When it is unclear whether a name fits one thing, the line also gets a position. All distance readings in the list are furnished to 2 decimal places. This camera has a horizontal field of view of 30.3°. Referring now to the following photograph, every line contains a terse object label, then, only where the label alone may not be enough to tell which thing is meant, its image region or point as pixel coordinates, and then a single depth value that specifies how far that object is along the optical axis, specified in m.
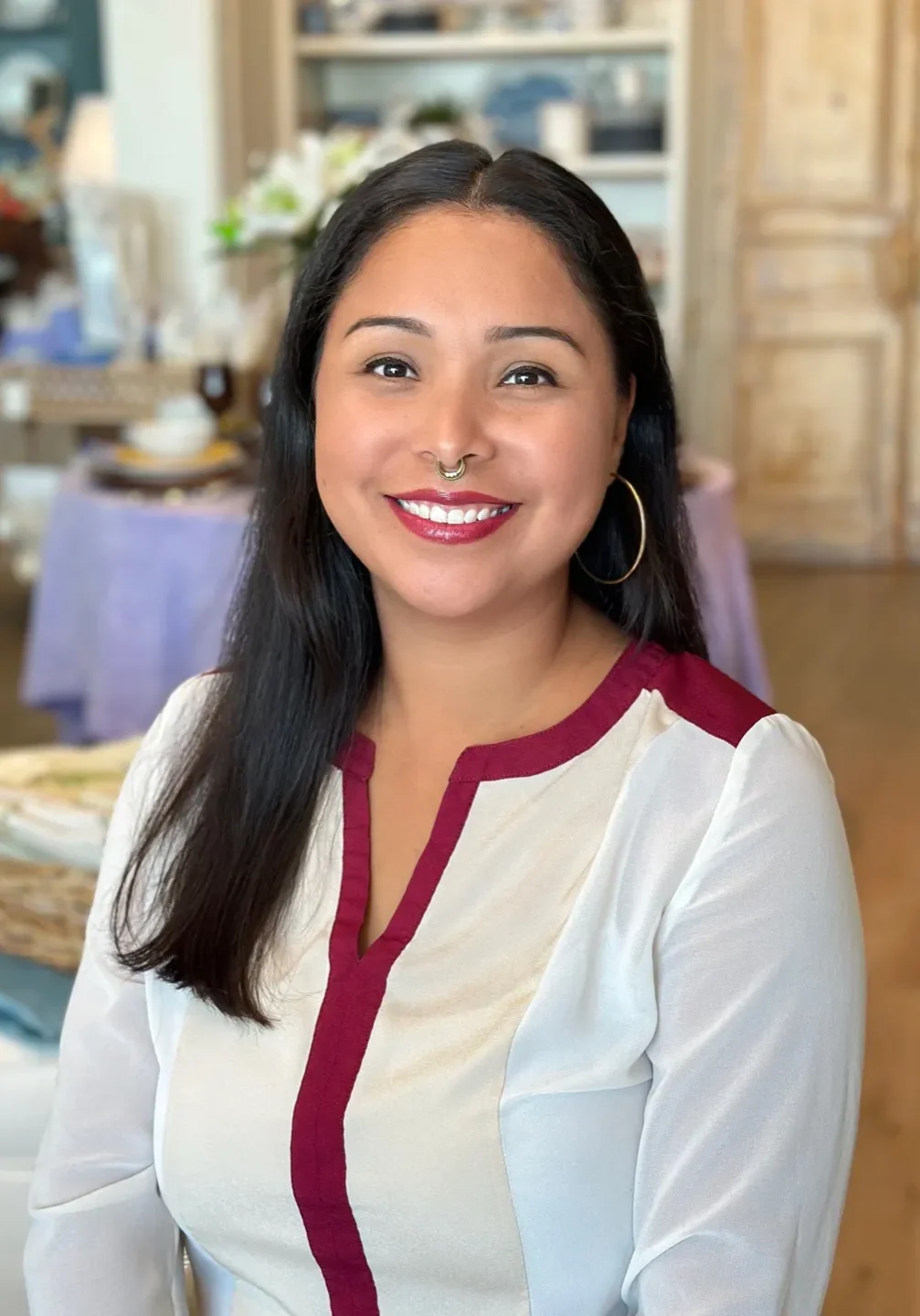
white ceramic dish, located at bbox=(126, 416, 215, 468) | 3.37
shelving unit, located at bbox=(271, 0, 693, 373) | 5.55
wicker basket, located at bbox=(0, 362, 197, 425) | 4.31
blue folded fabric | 1.47
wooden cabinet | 5.84
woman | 1.03
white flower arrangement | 3.31
